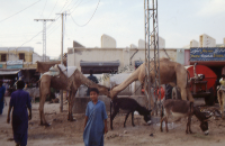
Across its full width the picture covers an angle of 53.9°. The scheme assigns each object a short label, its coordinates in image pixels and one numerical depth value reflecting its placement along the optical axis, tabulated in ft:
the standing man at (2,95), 34.09
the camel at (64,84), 27.40
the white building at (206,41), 66.69
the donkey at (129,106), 25.84
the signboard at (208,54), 53.88
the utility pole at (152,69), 26.58
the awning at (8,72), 74.05
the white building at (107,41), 62.39
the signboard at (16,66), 88.07
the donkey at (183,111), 21.77
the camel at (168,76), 28.78
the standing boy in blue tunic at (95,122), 13.04
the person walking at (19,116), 16.61
